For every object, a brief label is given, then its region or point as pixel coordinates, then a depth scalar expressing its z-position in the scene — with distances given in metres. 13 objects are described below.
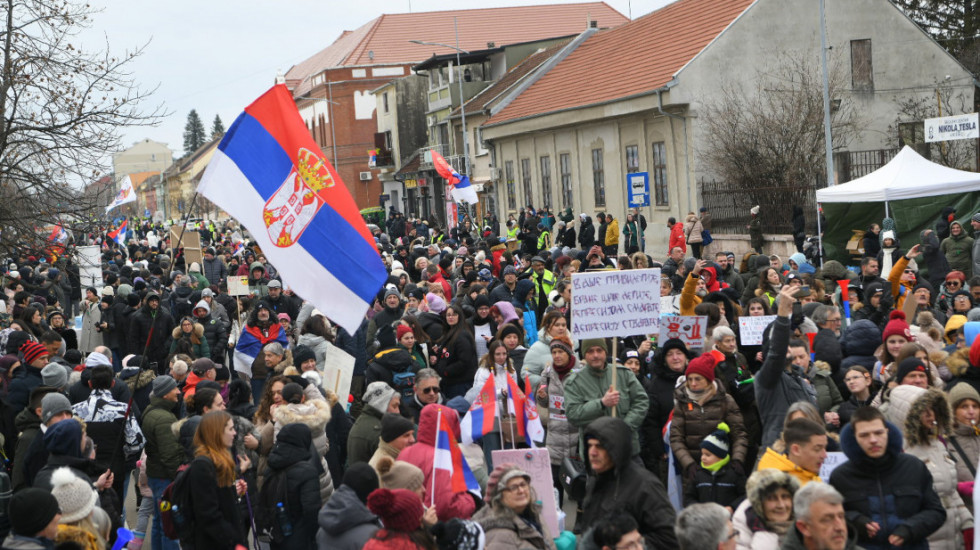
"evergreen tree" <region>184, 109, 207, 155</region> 182.88
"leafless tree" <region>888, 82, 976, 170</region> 33.50
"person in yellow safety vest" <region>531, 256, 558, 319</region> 15.33
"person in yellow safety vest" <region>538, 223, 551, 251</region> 28.18
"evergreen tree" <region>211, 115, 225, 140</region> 184.25
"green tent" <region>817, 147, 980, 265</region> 19.92
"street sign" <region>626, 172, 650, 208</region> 22.78
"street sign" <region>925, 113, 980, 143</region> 20.12
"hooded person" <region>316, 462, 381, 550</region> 5.94
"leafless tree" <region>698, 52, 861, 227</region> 31.08
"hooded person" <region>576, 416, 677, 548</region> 5.95
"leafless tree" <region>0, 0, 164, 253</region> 16.34
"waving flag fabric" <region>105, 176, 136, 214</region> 28.03
